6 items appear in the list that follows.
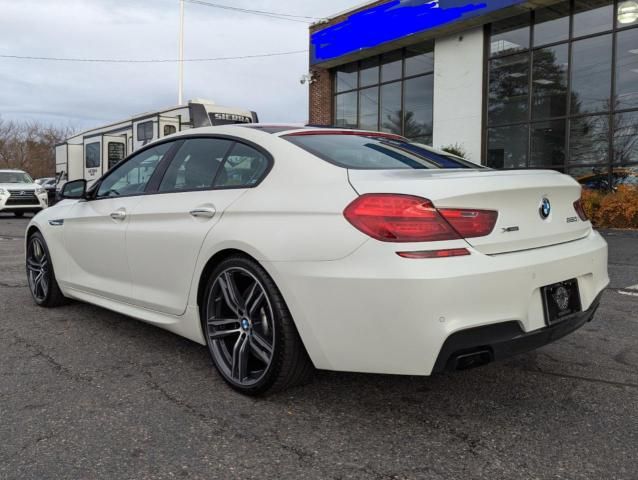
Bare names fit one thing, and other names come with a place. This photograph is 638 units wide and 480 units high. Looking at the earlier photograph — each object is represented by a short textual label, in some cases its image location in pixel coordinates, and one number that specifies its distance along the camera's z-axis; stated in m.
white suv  17.41
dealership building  13.20
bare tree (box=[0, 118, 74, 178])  61.47
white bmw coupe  2.32
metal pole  32.00
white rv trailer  14.07
